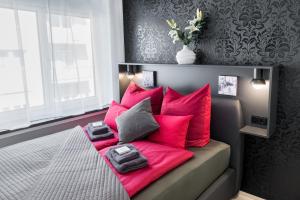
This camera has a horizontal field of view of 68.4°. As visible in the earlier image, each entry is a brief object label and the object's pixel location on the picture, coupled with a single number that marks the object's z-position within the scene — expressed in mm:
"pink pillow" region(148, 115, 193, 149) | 1939
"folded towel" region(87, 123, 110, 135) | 2197
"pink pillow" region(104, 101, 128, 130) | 2428
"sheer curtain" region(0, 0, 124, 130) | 2332
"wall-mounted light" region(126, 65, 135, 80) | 3051
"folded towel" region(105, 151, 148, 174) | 1511
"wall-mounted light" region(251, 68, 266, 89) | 1855
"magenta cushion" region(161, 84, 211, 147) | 2037
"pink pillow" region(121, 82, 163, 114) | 2480
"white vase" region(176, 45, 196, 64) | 2371
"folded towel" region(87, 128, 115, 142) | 2123
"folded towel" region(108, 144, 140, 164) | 1562
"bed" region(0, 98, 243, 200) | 1301
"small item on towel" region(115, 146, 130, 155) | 1634
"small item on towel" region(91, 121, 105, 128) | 2300
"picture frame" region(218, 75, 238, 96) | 2098
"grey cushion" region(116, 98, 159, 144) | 2053
